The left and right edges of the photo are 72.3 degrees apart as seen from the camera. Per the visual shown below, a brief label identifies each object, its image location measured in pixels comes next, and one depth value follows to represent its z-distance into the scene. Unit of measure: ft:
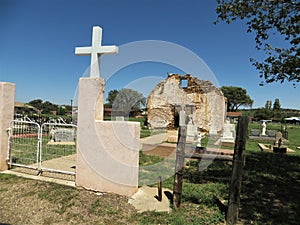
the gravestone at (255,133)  49.12
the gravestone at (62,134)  32.32
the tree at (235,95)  180.04
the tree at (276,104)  233.14
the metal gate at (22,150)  16.76
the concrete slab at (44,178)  14.20
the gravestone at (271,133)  47.76
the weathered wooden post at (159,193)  12.26
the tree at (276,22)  17.57
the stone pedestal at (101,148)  12.16
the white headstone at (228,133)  38.83
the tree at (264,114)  165.87
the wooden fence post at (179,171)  11.22
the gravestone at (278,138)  33.32
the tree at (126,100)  45.26
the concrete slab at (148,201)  11.30
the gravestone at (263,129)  50.08
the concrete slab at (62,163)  18.21
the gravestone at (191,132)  37.93
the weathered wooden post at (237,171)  10.09
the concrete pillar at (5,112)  15.79
